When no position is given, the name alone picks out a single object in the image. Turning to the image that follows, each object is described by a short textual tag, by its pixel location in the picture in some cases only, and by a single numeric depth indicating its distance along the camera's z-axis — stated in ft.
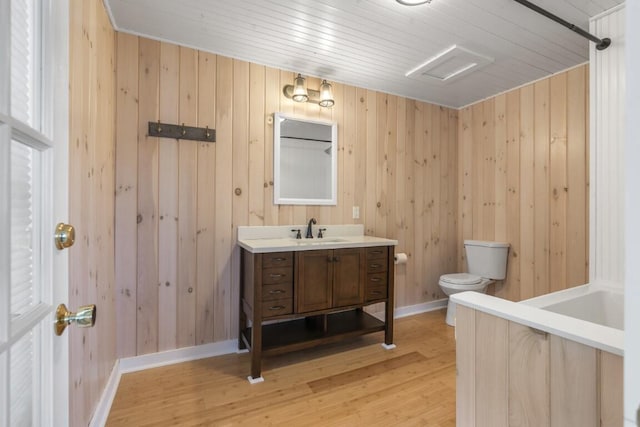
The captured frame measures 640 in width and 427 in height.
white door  1.65
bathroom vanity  6.48
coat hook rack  6.87
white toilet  9.29
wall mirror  8.23
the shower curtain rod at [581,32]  5.72
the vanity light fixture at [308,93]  8.00
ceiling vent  7.48
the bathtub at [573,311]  2.91
